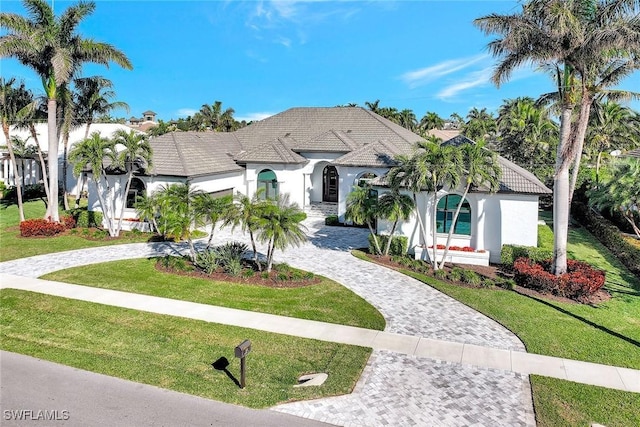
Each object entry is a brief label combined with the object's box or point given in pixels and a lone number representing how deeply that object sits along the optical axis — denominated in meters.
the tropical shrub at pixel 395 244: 20.20
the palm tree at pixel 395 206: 18.64
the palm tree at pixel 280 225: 15.48
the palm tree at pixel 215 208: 16.14
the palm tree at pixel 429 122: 65.21
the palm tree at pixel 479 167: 16.61
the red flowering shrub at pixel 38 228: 23.41
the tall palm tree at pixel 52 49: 22.00
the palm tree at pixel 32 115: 24.58
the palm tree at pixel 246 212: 15.64
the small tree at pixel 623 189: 17.56
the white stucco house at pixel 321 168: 19.02
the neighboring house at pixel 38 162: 40.12
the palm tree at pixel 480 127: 50.47
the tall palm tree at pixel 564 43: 14.05
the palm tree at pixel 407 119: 57.09
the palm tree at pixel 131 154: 22.25
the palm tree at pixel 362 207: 19.16
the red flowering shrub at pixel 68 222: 25.47
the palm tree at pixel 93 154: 21.70
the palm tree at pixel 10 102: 25.02
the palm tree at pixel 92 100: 28.61
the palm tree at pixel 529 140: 36.34
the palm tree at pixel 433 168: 16.47
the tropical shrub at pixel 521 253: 17.66
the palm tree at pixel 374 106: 56.12
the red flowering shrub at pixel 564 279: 14.94
